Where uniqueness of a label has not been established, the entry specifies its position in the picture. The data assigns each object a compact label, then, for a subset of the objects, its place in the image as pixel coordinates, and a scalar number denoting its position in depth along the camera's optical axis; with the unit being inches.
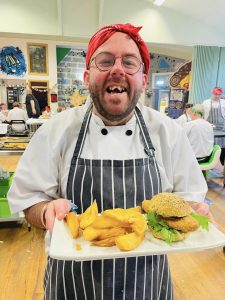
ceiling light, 210.5
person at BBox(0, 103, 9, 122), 259.3
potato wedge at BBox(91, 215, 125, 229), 33.1
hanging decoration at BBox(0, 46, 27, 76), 329.1
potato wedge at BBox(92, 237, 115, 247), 31.7
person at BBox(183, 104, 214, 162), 142.6
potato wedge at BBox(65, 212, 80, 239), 32.8
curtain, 255.0
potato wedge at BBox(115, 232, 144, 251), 30.3
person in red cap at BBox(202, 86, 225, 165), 209.8
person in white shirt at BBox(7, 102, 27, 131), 227.7
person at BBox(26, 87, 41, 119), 275.6
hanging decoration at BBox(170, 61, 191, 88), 348.7
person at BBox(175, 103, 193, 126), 164.1
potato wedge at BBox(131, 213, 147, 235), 32.7
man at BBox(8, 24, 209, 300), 38.2
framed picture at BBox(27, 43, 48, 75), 336.2
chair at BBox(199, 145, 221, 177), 143.3
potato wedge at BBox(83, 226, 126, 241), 31.8
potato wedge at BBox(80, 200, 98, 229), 33.3
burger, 34.3
